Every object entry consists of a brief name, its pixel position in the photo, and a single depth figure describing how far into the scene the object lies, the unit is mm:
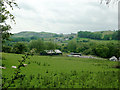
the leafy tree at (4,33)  15749
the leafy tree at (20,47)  65950
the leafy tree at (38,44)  99925
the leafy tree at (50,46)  98262
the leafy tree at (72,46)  142500
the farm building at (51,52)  89625
